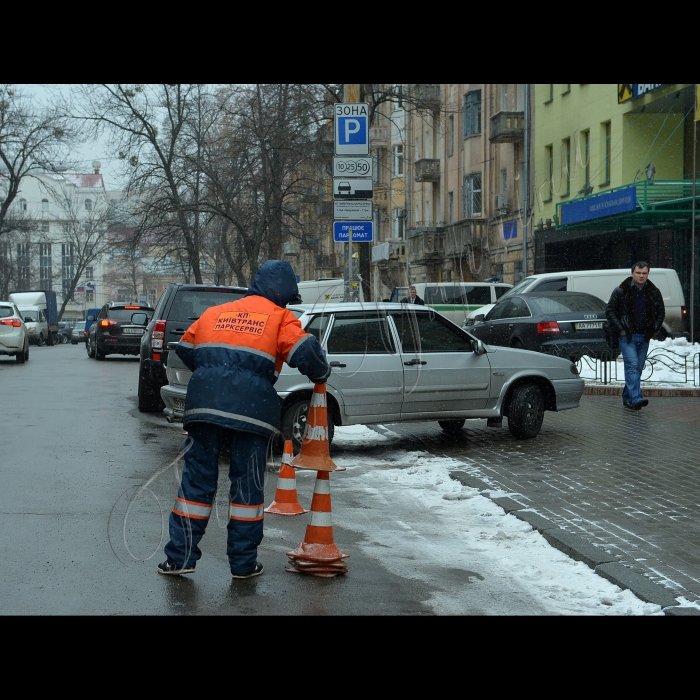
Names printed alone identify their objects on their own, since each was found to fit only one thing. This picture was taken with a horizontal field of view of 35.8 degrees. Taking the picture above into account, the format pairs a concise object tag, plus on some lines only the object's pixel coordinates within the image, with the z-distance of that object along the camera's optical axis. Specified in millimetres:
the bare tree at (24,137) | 51281
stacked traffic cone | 6141
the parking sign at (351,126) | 15203
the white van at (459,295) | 25594
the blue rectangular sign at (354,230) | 15359
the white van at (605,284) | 22141
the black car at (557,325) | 18594
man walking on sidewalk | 14242
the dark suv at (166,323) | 14258
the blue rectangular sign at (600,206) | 26234
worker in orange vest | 5820
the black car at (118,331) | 28891
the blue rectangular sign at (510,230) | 36812
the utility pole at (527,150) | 35719
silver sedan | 10750
